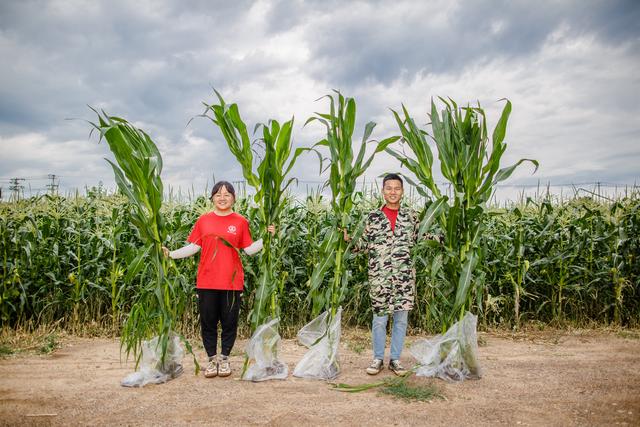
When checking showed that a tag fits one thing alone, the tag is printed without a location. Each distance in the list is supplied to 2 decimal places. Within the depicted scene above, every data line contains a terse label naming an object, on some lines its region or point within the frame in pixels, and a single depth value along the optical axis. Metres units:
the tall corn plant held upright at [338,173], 4.65
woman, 4.51
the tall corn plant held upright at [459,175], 4.38
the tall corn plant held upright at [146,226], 4.12
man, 4.54
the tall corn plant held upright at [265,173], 4.49
